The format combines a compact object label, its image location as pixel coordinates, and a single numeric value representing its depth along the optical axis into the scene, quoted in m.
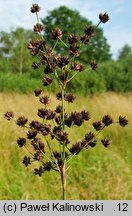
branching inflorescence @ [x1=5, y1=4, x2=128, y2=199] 0.21
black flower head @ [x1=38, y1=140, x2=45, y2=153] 0.21
